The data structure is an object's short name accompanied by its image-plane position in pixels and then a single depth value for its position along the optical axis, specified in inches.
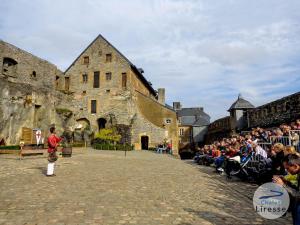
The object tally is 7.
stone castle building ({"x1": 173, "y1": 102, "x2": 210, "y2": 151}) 2127.2
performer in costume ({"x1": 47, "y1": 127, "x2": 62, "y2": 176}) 364.8
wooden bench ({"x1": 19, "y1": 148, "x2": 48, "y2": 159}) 558.7
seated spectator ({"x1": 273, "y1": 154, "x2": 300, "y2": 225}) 137.1
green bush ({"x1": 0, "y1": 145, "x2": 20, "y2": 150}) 709.2
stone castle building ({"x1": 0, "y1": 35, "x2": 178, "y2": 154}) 1135.0
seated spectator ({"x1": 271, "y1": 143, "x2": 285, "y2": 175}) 274.4
